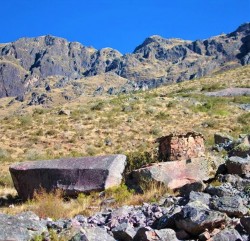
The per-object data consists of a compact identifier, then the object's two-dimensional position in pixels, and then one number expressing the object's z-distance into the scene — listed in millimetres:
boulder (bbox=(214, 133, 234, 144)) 15176
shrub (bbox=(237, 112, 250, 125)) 23370
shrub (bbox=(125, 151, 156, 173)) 10801
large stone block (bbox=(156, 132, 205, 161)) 10871
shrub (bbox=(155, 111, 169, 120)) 25541
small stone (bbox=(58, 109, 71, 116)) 27105
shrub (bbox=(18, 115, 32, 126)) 24793
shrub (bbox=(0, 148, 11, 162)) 18098
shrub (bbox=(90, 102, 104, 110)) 28588
